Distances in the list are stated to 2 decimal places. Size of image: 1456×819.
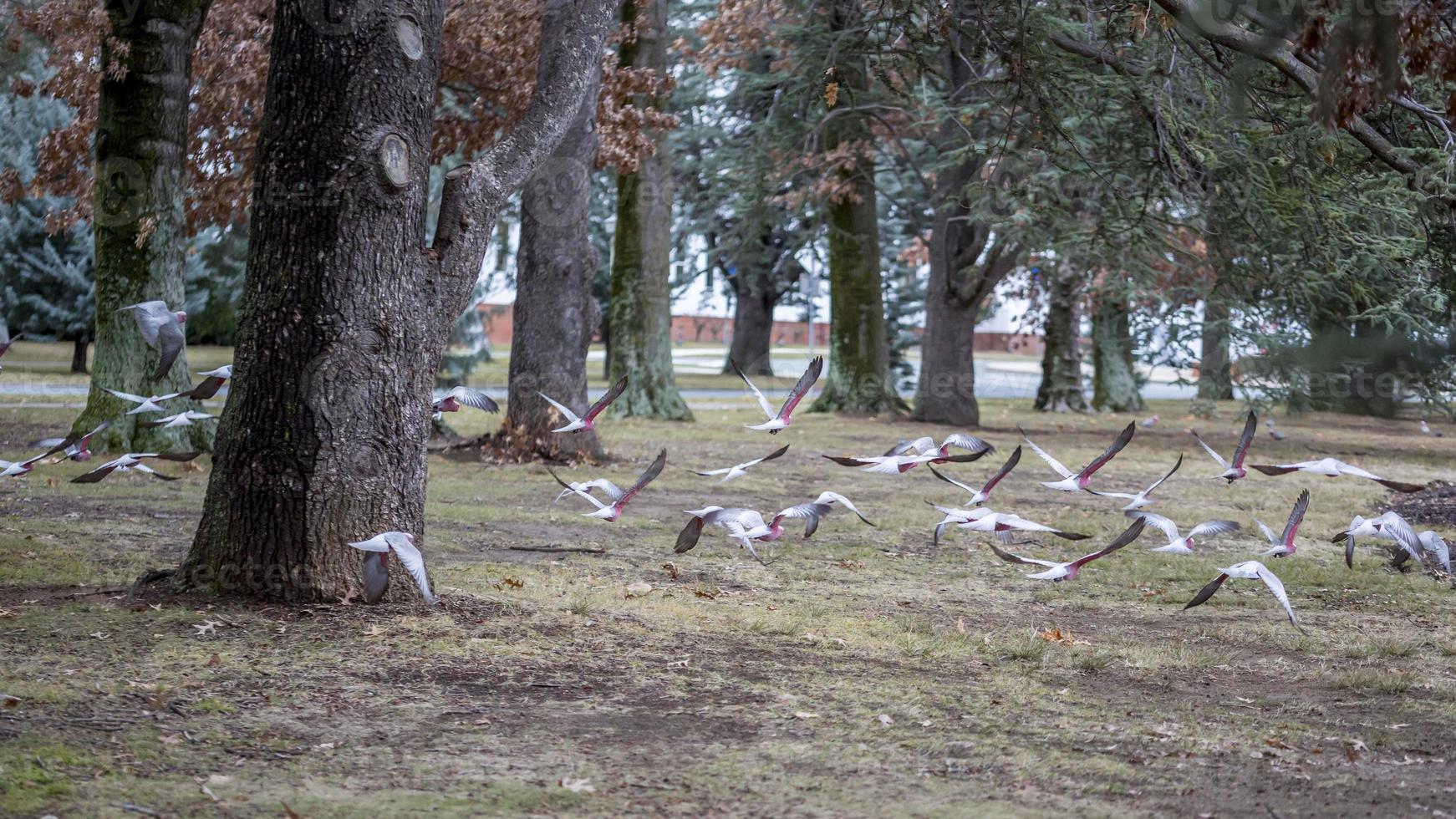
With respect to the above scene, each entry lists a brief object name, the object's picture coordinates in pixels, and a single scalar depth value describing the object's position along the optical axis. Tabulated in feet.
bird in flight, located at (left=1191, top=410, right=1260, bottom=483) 42.88
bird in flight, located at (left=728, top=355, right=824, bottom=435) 39.78
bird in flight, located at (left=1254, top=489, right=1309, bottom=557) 41.09
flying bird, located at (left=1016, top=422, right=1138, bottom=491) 41.01
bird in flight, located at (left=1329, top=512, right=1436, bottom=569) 40.83
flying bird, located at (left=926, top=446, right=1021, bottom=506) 42.83
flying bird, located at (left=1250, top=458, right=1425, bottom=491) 40.75
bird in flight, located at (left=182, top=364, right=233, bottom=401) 42.29
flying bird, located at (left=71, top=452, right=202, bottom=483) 42.91
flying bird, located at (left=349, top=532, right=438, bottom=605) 36.09
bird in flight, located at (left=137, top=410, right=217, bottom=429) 46.82
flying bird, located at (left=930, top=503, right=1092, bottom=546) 41.98
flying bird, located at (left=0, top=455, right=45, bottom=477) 43.39
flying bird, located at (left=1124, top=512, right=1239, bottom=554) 41.96
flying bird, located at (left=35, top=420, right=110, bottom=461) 45.58
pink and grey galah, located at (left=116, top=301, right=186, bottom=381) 41.09
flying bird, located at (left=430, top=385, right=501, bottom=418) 46.09
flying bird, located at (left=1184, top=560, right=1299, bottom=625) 36.50
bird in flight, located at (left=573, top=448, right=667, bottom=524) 41.55
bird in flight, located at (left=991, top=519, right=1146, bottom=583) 39.43
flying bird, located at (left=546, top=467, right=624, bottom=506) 44.47
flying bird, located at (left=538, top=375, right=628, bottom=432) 44.37
